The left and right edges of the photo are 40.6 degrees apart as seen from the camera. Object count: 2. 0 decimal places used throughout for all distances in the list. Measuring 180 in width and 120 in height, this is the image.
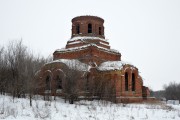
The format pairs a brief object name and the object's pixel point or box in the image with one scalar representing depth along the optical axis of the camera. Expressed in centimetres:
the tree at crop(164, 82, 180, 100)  6178
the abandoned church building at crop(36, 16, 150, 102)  2033
